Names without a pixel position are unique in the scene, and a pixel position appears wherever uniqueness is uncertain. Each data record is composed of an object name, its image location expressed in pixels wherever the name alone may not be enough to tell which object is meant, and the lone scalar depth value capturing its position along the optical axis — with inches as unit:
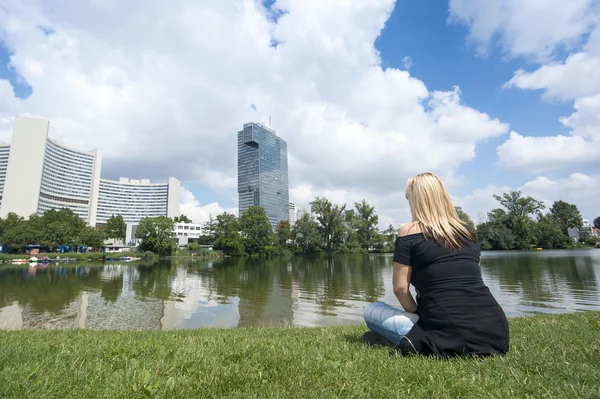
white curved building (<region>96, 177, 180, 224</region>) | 6935.0
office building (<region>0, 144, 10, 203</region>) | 4835.6
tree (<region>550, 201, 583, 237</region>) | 3870.6
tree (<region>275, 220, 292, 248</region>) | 3676.2
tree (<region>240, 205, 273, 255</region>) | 3408.0
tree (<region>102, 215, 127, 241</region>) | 4130.4
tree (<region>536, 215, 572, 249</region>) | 3400.6
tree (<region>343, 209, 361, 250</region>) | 3324.3
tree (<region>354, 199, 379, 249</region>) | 3398.1
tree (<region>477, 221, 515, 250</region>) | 3339.1
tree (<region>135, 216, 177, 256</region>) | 3169.3
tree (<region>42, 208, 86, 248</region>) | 2940.5
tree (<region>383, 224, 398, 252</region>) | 3535.9
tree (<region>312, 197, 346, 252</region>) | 3326.8
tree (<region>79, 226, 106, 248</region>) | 3270.2
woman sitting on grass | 123.0
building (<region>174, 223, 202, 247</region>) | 5615.2
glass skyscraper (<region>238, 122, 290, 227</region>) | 6407.5
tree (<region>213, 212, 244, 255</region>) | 3363.7
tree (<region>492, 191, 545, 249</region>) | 3380.9
